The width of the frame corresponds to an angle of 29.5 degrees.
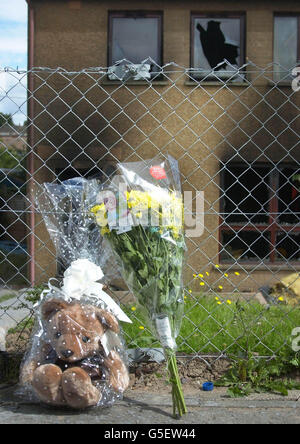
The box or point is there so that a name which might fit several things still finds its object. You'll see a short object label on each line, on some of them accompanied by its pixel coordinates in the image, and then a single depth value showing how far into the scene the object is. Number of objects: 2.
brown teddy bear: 2.82
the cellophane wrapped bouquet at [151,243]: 3.03
